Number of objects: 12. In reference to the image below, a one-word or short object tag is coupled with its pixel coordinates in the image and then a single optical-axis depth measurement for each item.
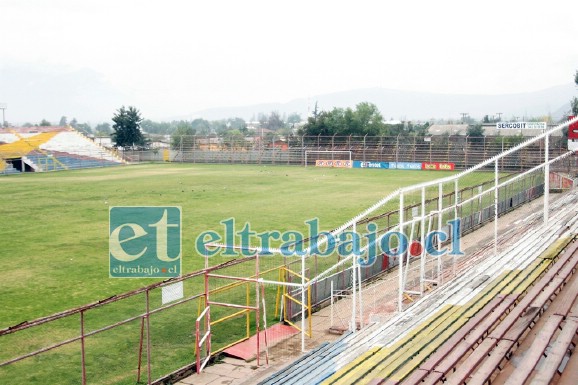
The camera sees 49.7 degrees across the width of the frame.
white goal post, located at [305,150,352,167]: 71.22
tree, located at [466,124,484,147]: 65.59
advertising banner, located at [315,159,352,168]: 66.25
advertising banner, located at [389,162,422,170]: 63.25
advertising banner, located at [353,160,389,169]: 64.72
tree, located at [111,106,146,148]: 89.38
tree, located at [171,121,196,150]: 80.06
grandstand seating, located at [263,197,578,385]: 7.23
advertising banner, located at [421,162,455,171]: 62.28
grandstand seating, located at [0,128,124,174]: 66.02
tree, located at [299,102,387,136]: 85.06
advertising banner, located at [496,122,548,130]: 56.67
